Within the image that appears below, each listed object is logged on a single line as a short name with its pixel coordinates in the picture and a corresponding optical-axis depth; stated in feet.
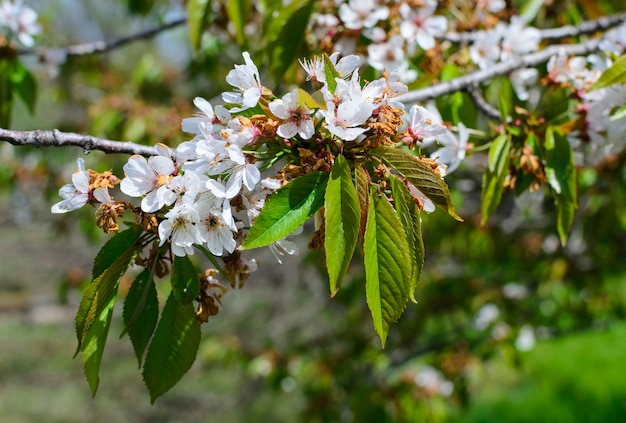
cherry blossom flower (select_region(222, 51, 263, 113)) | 2.59
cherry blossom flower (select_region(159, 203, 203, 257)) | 2.45
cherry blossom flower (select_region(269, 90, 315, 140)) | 2.53
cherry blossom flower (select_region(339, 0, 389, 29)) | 4.47
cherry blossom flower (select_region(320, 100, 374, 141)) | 2.41
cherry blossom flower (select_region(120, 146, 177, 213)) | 2.51
